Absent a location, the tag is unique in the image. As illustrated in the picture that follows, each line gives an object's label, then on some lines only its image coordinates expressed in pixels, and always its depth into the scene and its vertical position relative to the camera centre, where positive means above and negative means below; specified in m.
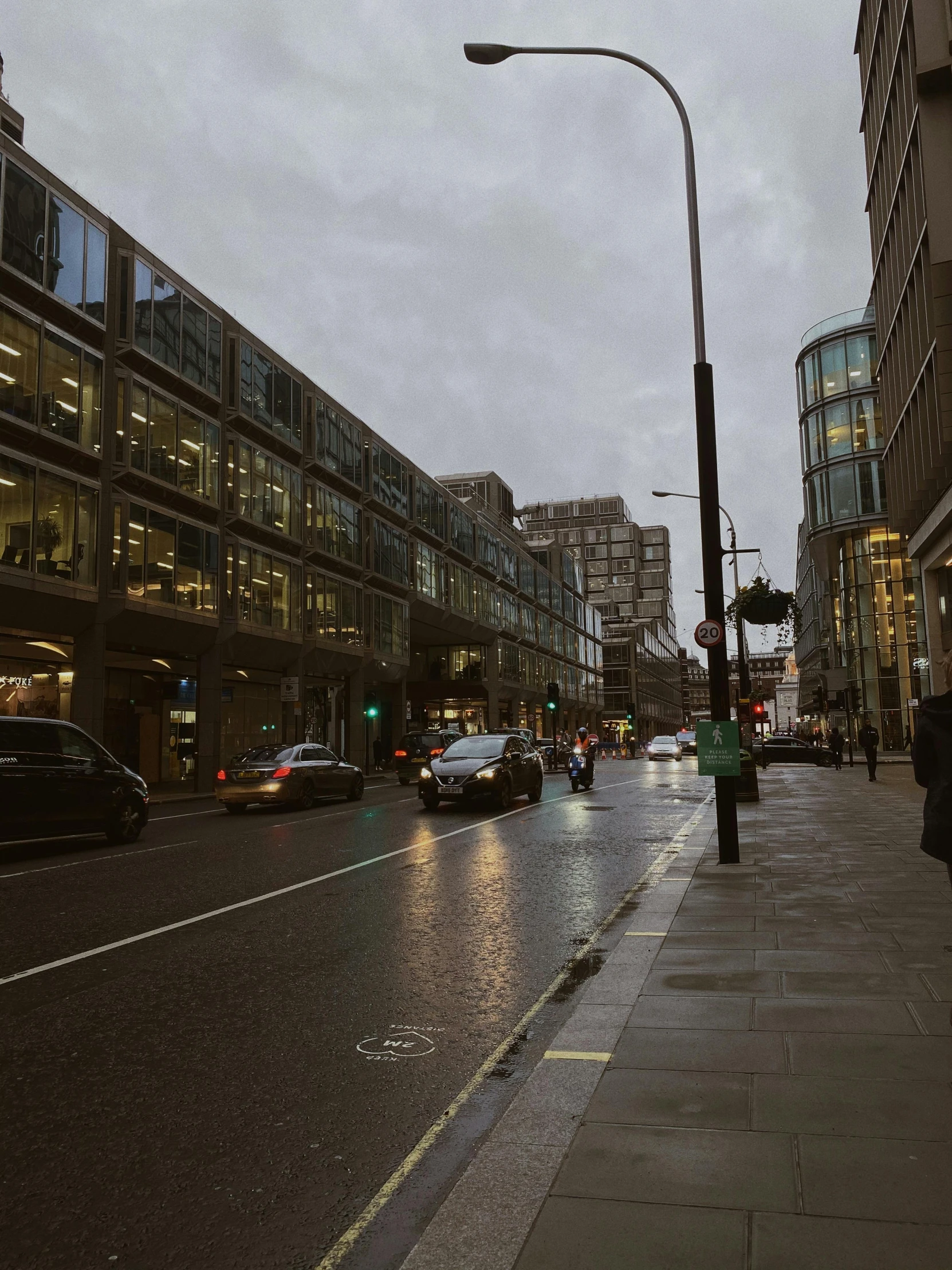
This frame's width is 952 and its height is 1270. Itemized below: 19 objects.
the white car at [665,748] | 58.84 -0.93
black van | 13.02 -0.62
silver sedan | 21.05 -0.84
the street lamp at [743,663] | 31.47 +2.39
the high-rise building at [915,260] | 22.72 +12.82
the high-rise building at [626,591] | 124.75 +22.66
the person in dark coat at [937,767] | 4.38 -0.18
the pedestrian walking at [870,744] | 29.11 -0.43
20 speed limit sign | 11.35 +1.18
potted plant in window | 24.38 +5.28
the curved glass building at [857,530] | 49.28 +10.88
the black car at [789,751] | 48.69 -1.05
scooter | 26.86 -1.00
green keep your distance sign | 10.73 -0.17
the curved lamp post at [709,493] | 10.91 +2.80
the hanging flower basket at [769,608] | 17.62 +2.30
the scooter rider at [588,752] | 27.36 -0.52
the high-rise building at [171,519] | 24.55 +7.39
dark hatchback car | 19.77 -0.75
